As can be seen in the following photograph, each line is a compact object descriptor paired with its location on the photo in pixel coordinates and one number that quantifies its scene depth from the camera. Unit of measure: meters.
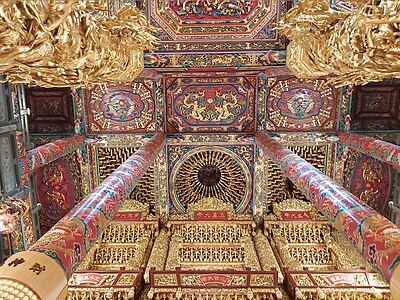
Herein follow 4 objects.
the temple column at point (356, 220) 2.30
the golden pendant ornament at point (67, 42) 2.03
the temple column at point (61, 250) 1.83
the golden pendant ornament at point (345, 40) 2.62
